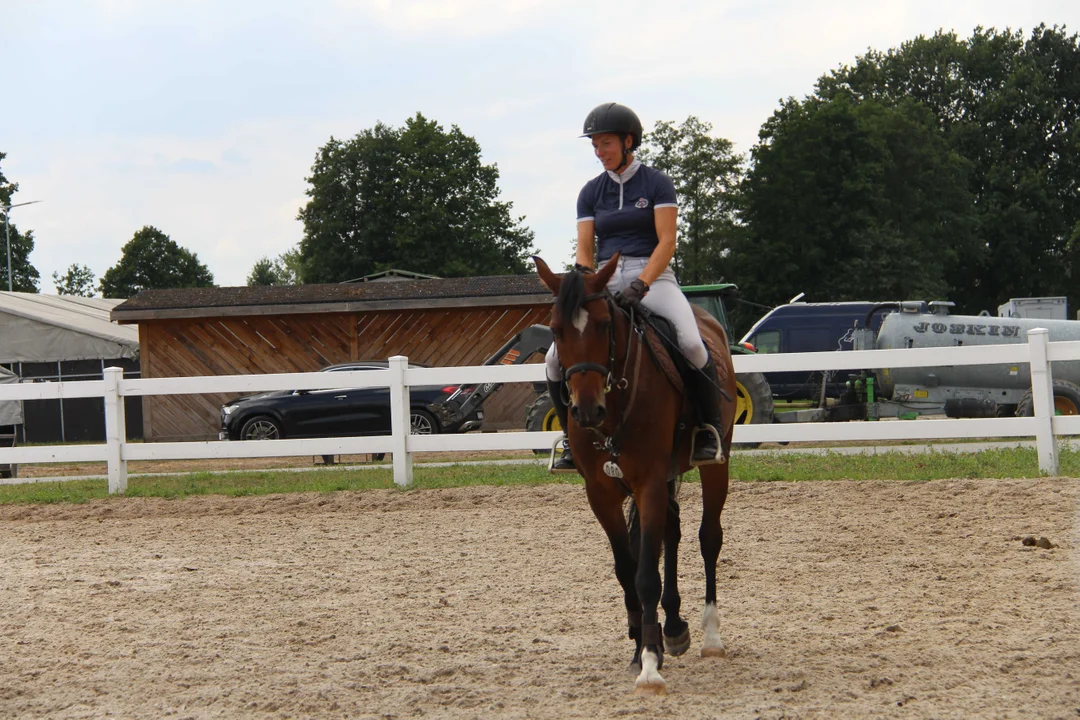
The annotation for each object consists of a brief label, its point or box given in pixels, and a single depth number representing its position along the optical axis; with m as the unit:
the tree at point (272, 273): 119.75
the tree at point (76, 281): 95.12
